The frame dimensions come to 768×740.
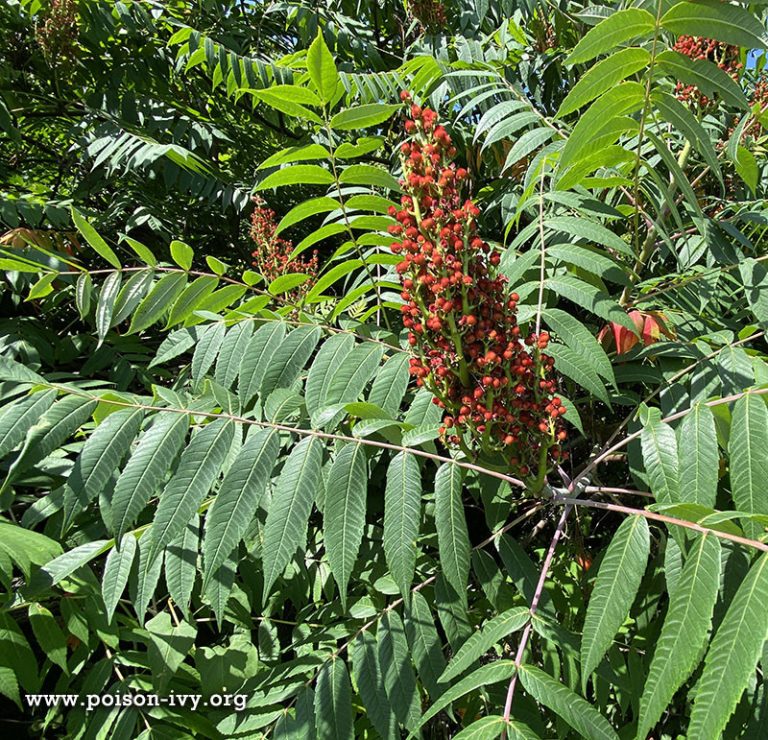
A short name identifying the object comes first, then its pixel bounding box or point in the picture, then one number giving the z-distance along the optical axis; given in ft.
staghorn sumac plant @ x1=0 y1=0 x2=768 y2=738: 1.22
